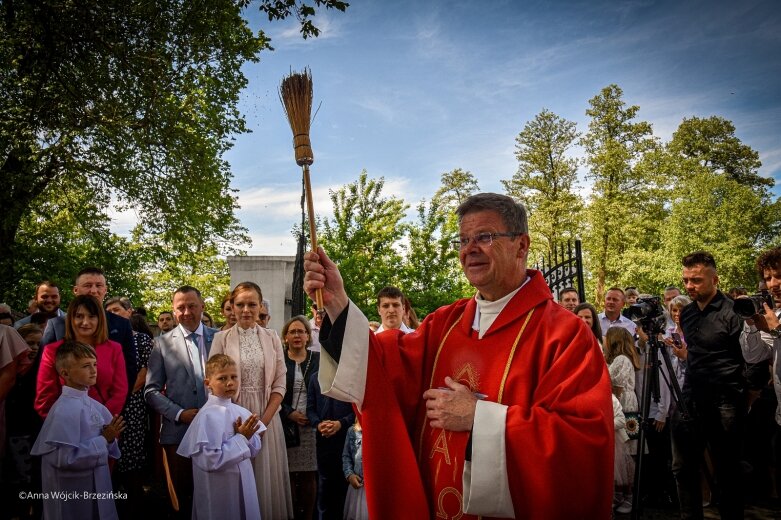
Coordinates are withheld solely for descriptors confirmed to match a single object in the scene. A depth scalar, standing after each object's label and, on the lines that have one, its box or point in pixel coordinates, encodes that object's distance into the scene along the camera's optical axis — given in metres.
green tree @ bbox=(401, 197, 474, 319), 22.39
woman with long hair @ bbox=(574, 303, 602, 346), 6.27
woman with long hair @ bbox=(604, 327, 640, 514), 5.80
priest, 2.14
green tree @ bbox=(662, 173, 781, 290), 24.06
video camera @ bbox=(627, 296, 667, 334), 4.64
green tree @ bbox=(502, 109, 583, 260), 29.58
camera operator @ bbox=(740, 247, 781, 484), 4.18
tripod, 4.32
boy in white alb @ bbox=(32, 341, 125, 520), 4.07
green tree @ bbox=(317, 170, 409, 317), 21.78
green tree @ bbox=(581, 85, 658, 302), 27.95
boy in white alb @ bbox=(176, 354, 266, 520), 4.27
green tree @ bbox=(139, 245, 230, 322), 31.39
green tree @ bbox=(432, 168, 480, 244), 38.00
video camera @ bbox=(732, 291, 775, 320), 4.19
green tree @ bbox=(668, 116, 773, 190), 33.94
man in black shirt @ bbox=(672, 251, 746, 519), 4.70
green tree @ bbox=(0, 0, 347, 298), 10.81
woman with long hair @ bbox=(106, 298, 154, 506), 5.07
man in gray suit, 4.89
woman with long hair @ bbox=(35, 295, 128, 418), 4.64
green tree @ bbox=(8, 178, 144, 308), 14.72
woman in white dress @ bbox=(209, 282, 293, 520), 4.91
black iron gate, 9.43
